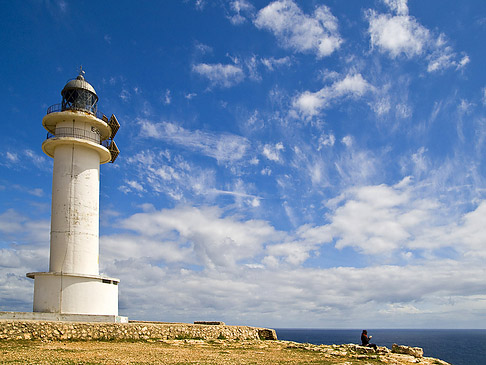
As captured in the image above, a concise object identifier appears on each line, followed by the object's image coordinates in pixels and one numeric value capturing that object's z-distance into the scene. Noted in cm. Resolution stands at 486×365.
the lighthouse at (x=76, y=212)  2261
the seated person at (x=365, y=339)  2135
